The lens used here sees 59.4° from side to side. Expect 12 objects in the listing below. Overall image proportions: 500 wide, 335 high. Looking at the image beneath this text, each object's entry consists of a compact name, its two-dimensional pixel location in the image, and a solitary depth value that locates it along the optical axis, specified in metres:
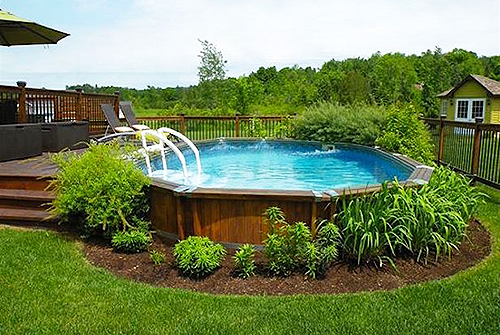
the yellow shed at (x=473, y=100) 24.50
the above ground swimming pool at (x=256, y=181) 4.32
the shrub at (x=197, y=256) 3.96
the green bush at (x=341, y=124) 11.98
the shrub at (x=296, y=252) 3.95
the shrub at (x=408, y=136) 9.30
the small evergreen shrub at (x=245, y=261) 3.99
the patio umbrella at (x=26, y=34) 7.90
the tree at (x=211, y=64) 28.25
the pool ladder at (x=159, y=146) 6.99
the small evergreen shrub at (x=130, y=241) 4.58
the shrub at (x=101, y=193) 4.67
